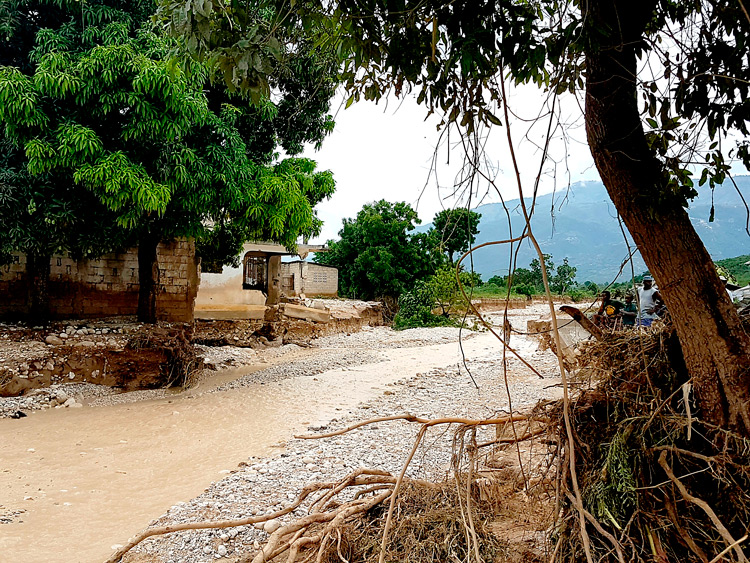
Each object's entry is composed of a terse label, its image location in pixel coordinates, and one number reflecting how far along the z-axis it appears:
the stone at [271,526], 3.58
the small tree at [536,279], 35.88
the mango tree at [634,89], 2.20
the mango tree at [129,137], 7.82
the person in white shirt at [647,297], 7.06
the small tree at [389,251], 25.38
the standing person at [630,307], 7.15
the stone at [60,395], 8.98
